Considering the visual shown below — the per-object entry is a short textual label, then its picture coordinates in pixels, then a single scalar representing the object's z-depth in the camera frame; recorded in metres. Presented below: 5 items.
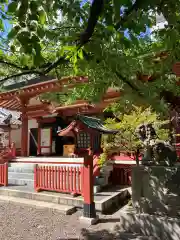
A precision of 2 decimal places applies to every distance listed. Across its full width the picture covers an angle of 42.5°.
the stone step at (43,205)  6.03
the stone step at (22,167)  10.71
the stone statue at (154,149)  4.61
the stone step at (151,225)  4.12
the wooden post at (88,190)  5.48
